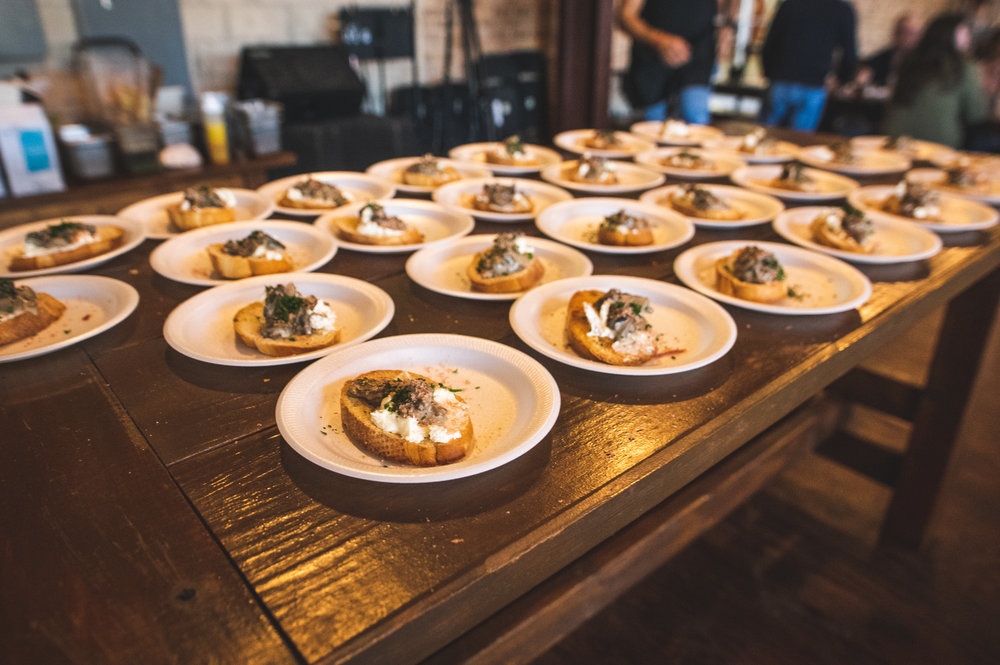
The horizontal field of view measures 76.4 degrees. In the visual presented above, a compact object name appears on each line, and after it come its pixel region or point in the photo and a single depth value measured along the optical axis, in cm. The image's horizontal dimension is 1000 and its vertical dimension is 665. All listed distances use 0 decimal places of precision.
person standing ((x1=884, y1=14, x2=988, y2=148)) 434
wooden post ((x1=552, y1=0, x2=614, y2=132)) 461
